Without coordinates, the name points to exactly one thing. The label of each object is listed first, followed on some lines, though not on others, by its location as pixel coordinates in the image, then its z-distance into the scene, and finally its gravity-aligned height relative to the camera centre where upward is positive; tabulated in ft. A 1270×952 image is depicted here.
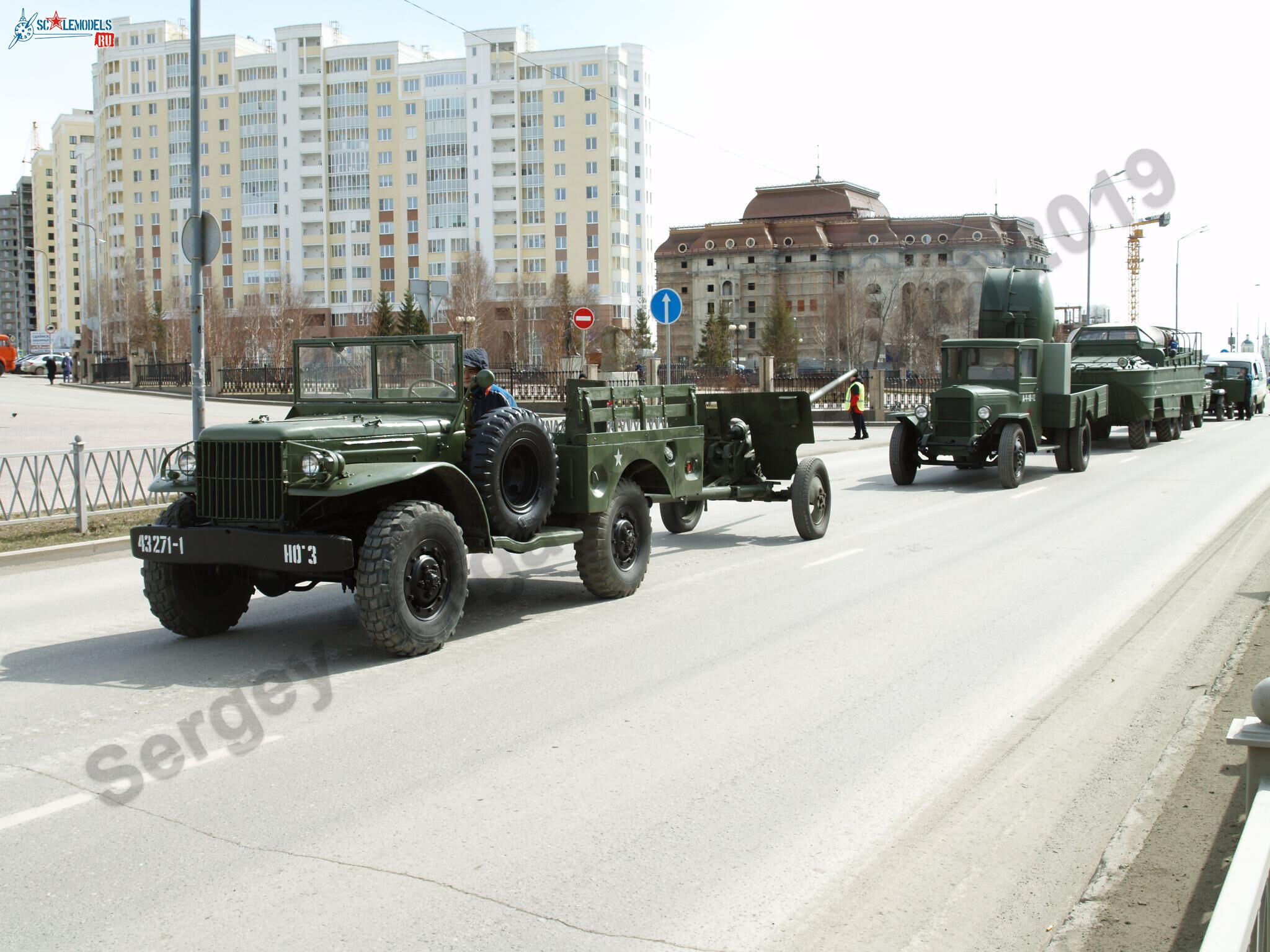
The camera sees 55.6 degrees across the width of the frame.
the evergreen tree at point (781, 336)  368.68 +20.97
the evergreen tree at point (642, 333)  343.05 +21.00
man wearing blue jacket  28.71 +0.31
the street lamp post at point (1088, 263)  129.39 +15.86
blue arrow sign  74.28 +6.00
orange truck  237.61 +10.62
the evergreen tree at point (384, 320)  237.04 +19.85
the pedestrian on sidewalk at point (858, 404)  98.58 -0.15
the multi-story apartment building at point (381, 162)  365.40 +77.00
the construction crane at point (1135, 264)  220.64 +29.24
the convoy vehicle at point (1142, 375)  85.76 +1.90
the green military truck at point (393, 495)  24.17 -2.01
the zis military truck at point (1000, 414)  63.26 -0.69
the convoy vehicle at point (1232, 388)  138.31 +1.38
